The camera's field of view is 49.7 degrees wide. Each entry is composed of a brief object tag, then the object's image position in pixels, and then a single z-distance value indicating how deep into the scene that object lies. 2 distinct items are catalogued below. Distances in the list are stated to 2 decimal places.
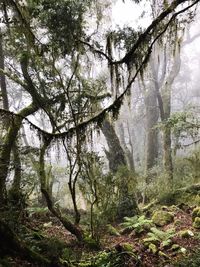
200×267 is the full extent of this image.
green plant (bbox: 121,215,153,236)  5.79
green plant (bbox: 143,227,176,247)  4.88
